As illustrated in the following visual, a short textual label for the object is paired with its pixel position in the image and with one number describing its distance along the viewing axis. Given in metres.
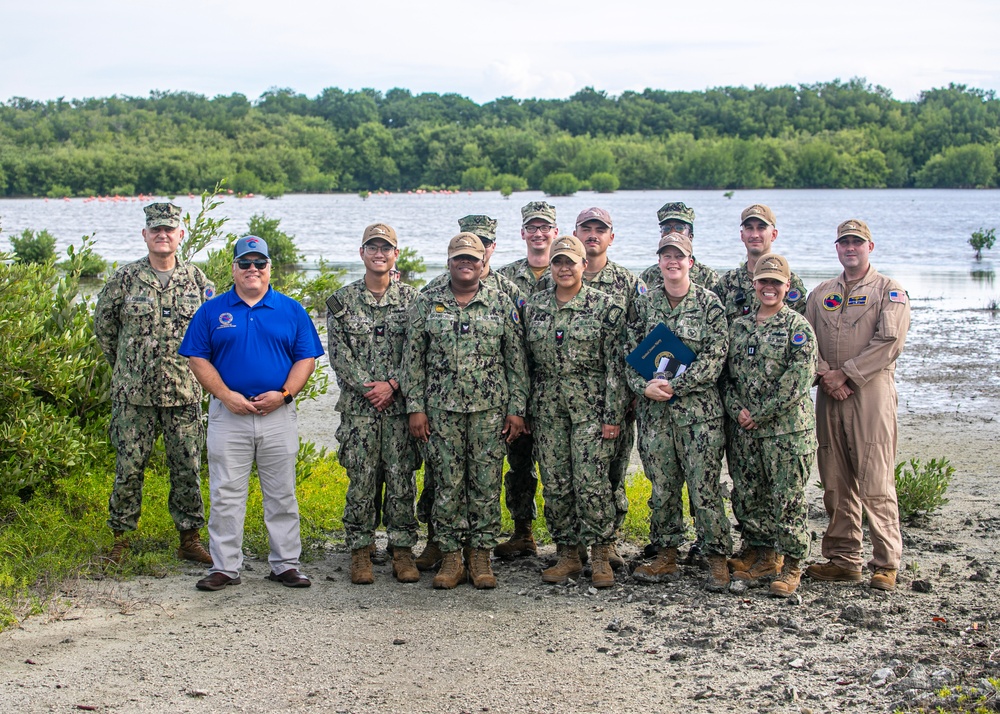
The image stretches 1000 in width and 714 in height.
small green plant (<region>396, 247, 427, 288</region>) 26.10
